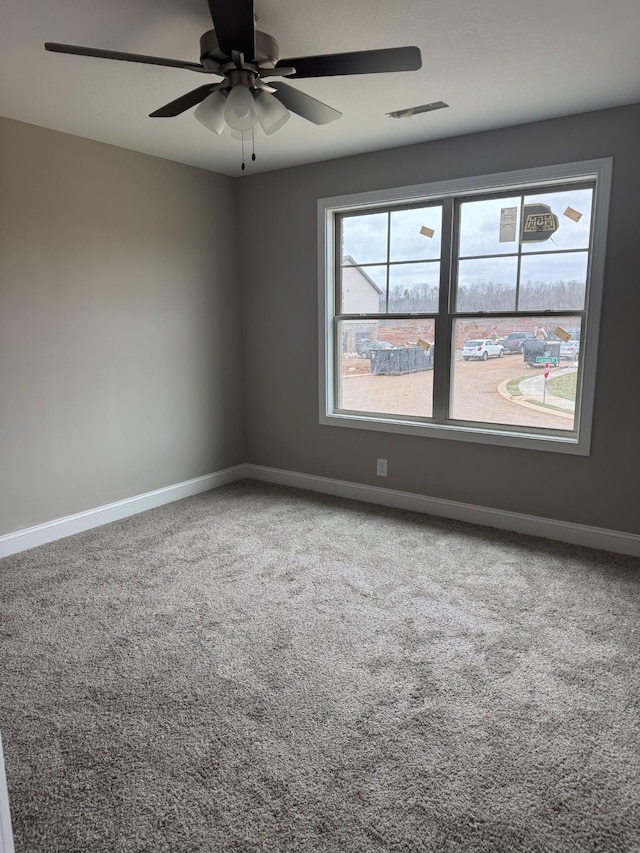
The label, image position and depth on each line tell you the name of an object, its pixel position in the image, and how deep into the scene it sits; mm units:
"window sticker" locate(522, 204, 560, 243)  3420
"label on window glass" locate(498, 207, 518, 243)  3546
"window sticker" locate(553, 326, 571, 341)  3465
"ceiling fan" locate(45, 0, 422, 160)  1856
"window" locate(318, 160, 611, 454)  3383
